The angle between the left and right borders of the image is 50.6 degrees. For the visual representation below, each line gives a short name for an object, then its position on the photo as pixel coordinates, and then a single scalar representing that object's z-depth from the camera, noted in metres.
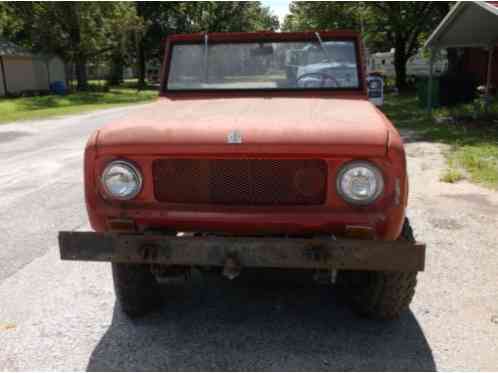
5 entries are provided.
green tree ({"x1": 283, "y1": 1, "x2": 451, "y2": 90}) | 23.81
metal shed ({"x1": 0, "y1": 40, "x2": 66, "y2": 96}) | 29.93
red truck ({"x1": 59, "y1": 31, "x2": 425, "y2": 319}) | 2.76
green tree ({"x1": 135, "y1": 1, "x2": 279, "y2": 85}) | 43.44
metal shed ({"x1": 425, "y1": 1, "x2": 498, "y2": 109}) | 13.52
